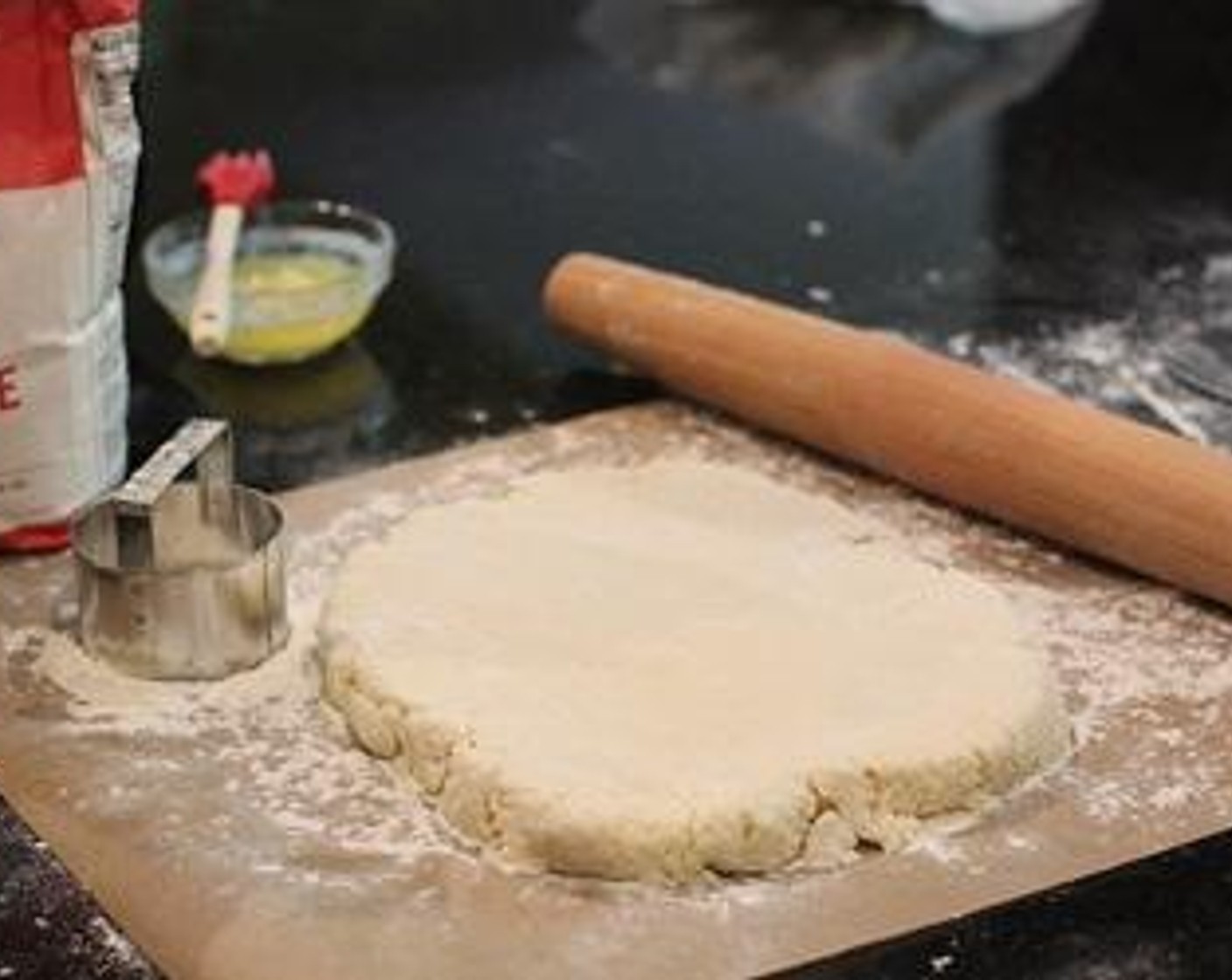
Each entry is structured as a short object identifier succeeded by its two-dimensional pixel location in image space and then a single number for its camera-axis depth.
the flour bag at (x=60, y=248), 1.37
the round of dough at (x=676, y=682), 1.26
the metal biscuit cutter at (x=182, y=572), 1.35
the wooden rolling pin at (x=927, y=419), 1.41
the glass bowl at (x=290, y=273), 1.58
